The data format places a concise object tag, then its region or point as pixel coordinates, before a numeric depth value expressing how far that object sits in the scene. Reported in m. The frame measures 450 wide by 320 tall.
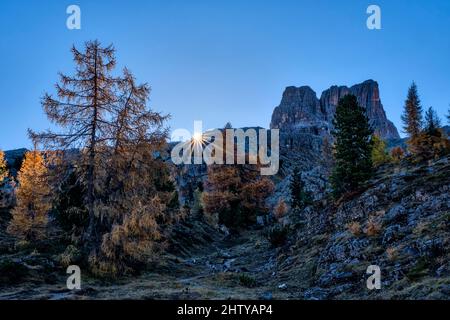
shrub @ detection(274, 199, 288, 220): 45.20
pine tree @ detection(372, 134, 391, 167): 44.02
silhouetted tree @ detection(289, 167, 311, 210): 46.32
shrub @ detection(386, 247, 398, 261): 12.50
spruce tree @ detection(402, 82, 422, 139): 39.34
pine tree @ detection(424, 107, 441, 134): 32.97
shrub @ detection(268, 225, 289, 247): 26.02
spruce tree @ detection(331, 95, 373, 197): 28.27
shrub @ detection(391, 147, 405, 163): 42.59
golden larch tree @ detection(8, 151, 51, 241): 27.85
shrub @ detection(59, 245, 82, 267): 16.37
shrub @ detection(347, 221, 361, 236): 16.75
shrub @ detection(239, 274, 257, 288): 15.81
